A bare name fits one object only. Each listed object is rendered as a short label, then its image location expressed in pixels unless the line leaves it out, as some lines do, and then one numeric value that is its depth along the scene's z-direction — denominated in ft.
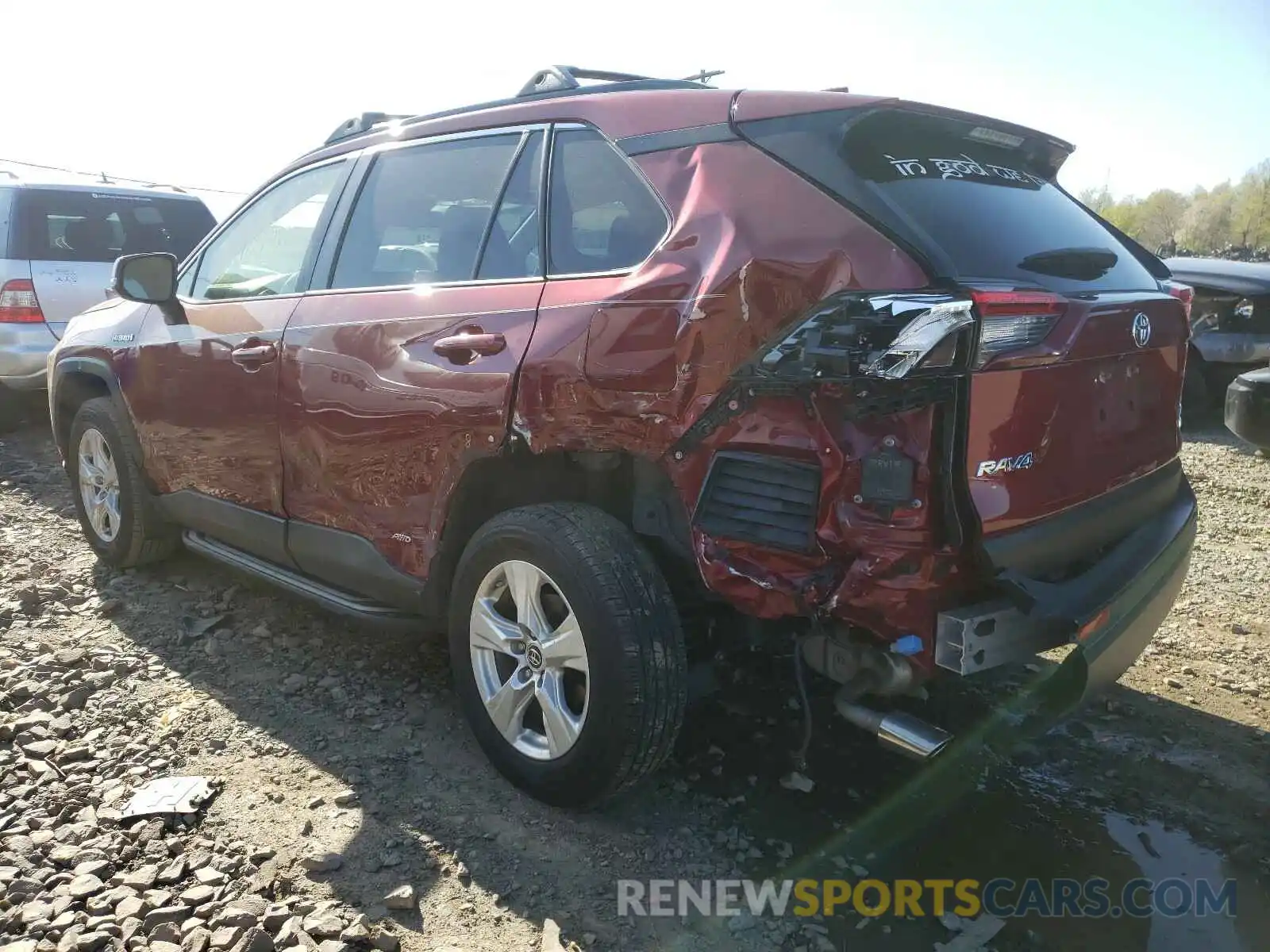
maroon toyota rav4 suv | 7.02
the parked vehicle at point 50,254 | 22.70
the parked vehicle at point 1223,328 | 24.08
